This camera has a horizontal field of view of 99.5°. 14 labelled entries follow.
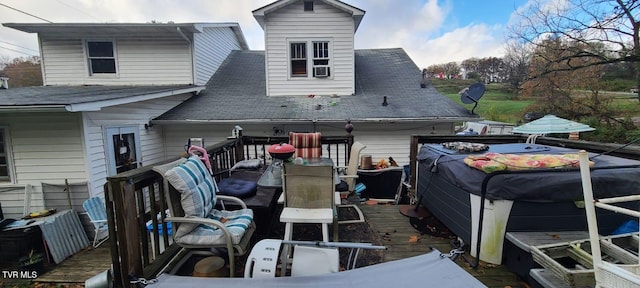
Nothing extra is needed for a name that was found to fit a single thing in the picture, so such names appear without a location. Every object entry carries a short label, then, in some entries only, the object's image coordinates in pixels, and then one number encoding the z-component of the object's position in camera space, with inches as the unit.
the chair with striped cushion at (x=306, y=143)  190.7
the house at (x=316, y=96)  276.8
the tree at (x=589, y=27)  317.7
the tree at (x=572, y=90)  398.3
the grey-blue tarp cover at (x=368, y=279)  64.9
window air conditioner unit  324.5
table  118.5
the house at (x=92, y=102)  197.2
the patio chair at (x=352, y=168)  156.6
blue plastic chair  188.5
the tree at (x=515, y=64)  625.6
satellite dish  249.9
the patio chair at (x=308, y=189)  100.6
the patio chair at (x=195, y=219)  79.7
